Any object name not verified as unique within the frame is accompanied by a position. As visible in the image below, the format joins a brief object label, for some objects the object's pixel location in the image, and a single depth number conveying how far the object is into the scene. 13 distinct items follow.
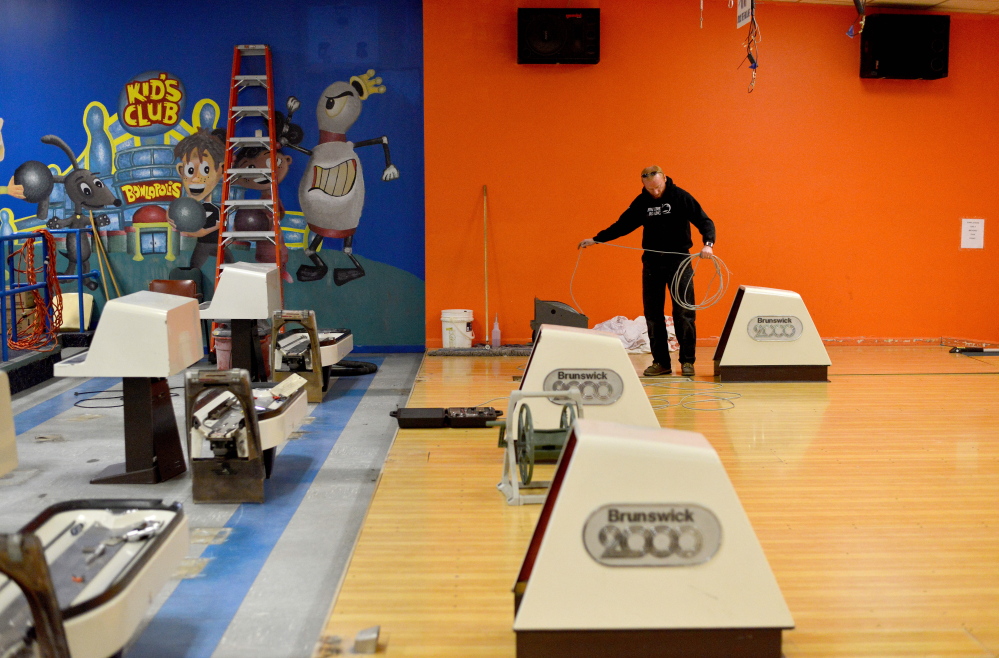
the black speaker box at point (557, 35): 7.45
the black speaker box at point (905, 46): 7.62
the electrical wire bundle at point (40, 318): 7.02
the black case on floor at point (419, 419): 5.02
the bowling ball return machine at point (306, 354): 5.95
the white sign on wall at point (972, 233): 8.04
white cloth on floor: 7.52
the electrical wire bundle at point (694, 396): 5.54
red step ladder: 7.80
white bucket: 7.77
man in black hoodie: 6.28
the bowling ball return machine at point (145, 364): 4.15
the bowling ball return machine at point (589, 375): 4.34
